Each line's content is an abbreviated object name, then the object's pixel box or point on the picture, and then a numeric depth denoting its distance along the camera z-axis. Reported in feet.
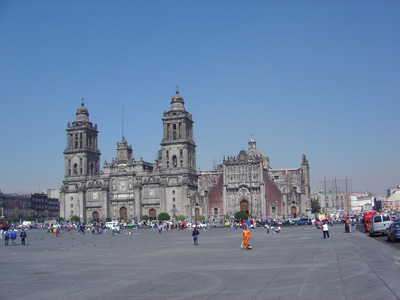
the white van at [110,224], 241.24
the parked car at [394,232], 92.53
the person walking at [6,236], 120.97
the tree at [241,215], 280.55
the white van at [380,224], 117.50
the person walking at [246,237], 86.12
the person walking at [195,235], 103.14
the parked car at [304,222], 241.26
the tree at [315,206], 463.87
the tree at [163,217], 304.71
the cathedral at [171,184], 313.32
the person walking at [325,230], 114.01
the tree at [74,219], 336.29
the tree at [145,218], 319.27
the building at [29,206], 452.76
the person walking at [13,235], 120.67
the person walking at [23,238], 124.26
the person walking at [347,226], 141.61
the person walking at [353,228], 156.84
